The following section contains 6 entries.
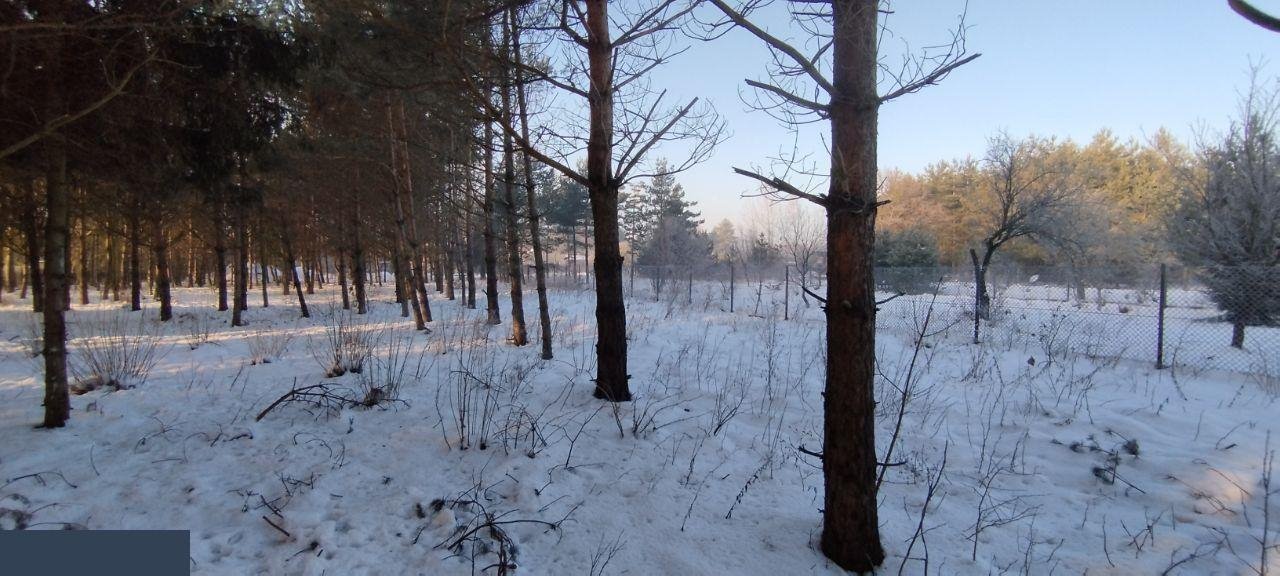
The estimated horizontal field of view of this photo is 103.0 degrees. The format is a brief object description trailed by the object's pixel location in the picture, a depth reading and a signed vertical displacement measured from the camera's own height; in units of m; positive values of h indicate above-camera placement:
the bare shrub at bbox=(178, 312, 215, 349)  8.52 -1.13
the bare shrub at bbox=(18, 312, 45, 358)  7.34 -1.14
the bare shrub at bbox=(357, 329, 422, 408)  4.27 -1.01
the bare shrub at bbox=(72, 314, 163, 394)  4.96 -0.98
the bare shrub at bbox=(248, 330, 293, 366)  6.53 -1.05
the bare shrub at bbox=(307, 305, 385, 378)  5.27 -0.85
